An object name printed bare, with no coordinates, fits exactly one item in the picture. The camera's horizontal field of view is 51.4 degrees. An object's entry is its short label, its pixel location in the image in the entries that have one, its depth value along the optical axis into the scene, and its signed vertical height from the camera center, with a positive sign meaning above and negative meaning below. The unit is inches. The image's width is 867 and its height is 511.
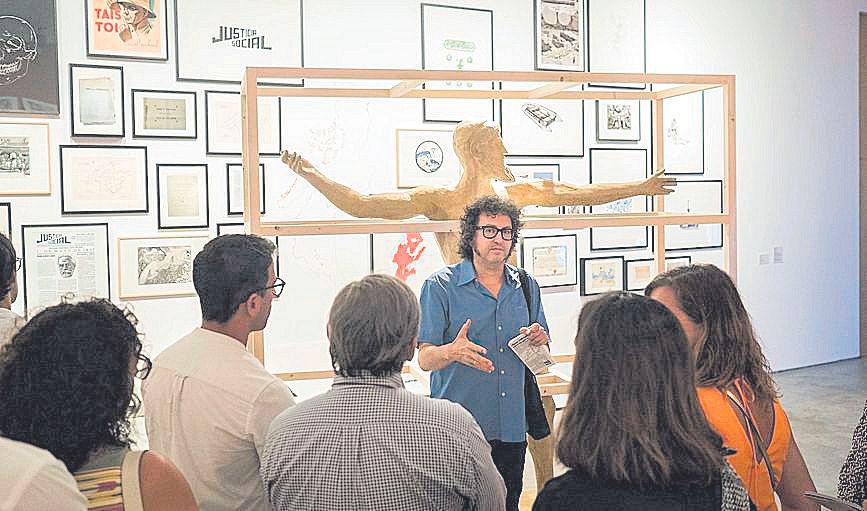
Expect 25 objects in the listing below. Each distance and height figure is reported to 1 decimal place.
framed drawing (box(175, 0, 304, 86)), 201.3 +42.7
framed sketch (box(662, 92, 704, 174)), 272.4 +25.7
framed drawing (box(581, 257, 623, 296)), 256.2 -15.9
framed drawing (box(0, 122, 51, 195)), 185.3 +14.0
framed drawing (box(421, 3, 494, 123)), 228.1 +44.5
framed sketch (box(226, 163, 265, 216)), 206.2 +7.8
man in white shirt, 78.4 -15.7
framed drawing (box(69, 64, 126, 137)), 191.2 +26.8
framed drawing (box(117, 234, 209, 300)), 196.5 -8.8
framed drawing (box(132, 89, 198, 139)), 197.5 +24.5
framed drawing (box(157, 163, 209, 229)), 199.9 +6.4
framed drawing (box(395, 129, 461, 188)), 224.8 +15.9
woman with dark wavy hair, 57.4 -11.6
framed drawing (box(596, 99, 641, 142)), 256.5 +28.5
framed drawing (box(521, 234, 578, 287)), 247.0 -10.7
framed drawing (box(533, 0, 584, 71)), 244.5 +51.1
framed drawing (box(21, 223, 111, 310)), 187.9 -7.6
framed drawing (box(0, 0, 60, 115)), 184.4 +34.6
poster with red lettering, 191.9 +42.5
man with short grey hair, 69.4 -16.8
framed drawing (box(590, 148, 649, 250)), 257.0 +11.6
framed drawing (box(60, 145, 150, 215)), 191.3 +10.0
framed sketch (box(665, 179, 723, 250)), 275.0 +3.1
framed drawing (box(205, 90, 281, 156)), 204.4 +22.9
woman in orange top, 73.3 -13.5
